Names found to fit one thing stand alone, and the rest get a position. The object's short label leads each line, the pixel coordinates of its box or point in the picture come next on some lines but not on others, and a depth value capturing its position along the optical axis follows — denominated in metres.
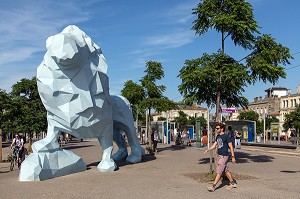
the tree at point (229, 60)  13.44
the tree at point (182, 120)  88.86
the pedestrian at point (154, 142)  23.84
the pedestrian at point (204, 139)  31.70
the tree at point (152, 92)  23.97
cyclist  16.48
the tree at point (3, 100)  26.83
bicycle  16.30
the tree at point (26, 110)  27.70
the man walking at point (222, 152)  9.90
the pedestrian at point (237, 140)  28.66
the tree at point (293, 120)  59.22
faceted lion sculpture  12.25
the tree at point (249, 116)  80.72
